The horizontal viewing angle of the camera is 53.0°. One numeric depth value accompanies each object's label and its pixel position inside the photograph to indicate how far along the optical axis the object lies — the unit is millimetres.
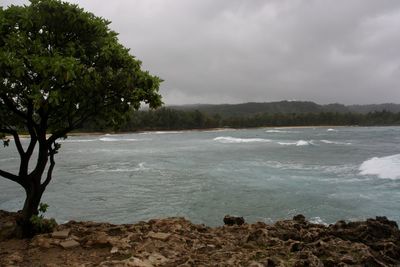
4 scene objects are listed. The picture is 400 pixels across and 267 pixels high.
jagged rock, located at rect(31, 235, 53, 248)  8336
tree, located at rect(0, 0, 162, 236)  7566
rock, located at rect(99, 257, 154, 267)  7210
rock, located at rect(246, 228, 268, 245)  9133
